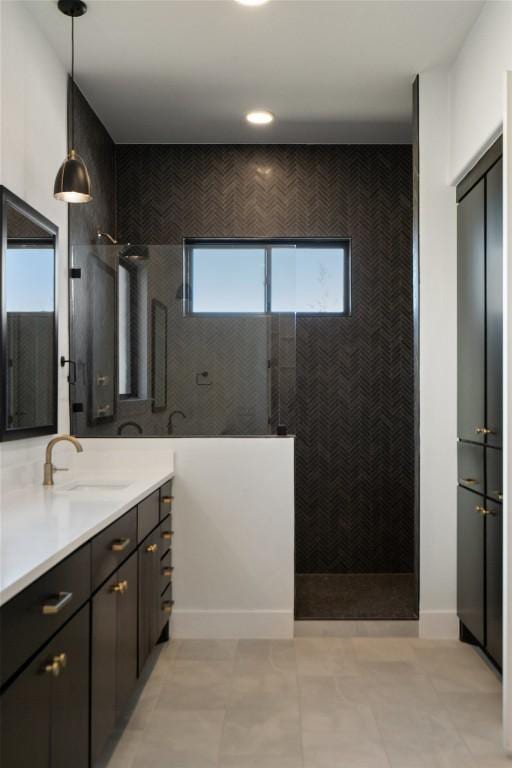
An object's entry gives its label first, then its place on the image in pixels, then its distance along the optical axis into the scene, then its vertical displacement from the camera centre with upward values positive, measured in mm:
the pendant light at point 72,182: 2652 +761
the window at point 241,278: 3588 +536
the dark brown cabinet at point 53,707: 1401 -735
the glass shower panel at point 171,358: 3576 +125
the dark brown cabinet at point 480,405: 2844 -98
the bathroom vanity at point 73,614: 1448 -624
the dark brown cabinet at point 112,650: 2055 -868
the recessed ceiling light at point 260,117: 3996 +1540
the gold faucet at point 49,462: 2877 -330
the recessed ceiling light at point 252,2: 2844 +1549
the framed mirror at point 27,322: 2641 +248
